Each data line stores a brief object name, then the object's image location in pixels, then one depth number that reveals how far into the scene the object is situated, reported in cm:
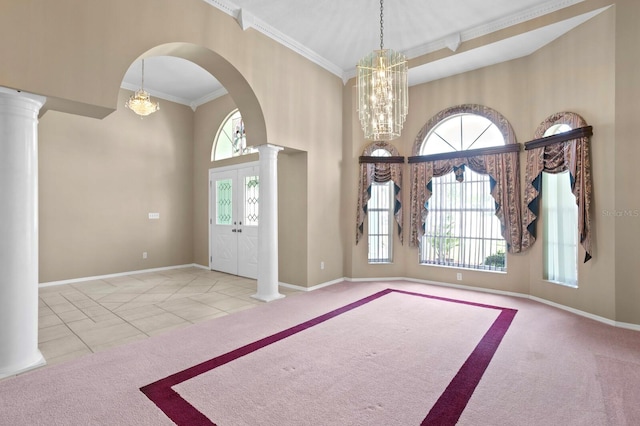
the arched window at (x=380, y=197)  596
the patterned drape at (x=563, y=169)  394
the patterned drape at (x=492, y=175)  491
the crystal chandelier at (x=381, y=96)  348
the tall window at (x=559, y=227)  433
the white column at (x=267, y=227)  484
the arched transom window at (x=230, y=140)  685
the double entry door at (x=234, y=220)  645
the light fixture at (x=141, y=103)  544
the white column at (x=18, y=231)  254
